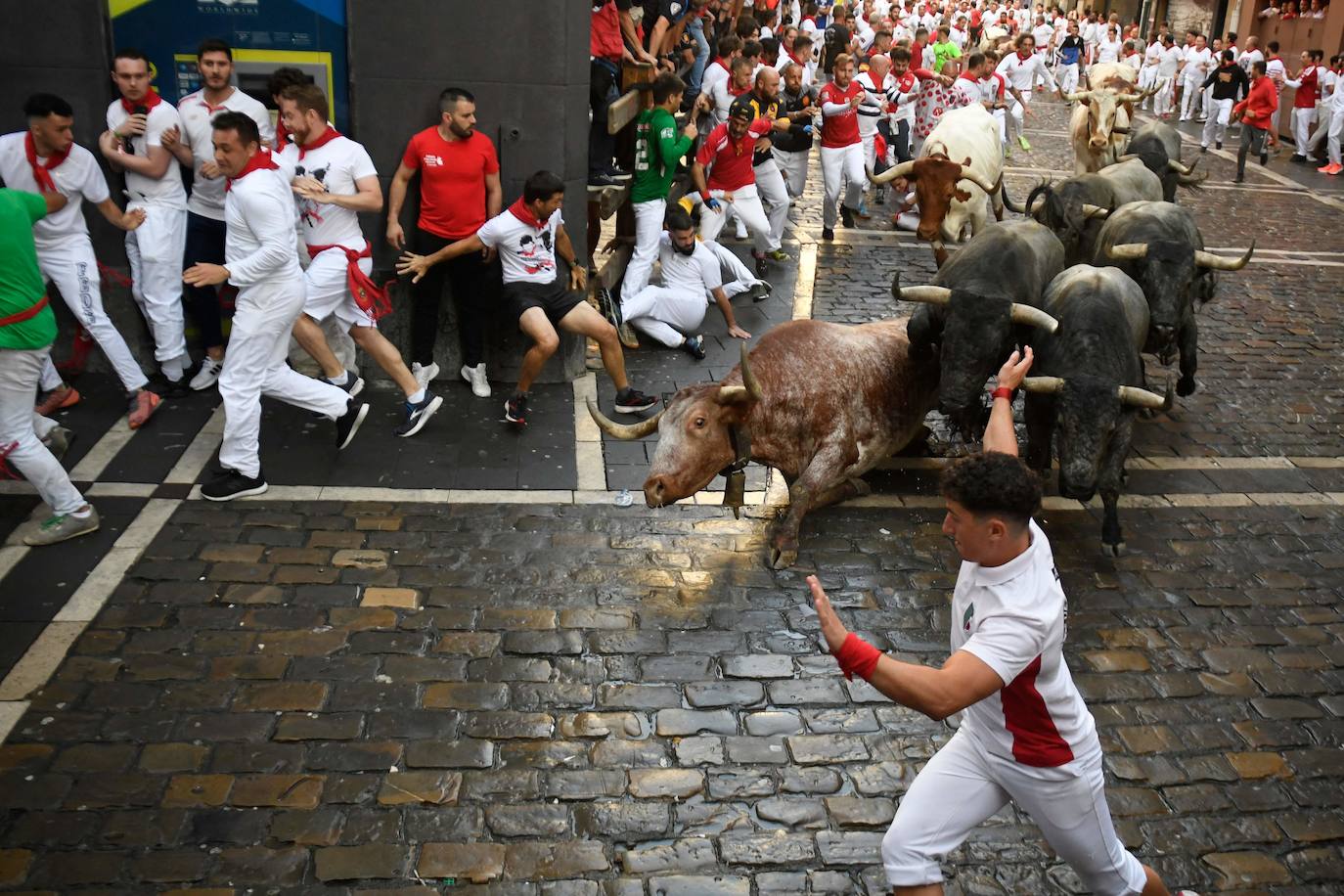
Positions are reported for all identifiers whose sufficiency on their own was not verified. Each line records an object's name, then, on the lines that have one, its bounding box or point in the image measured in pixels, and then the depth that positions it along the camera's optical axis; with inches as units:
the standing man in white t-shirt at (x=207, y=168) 333.7
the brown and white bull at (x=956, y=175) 487.5
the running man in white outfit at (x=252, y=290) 282.7
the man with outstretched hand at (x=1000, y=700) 140.3
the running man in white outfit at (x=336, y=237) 330.3
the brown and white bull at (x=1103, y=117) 549.3
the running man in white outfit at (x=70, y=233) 323.6
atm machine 345.7
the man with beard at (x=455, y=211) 349.1
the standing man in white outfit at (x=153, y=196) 335.0
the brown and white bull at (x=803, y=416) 276.1
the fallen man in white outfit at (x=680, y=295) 418.9
